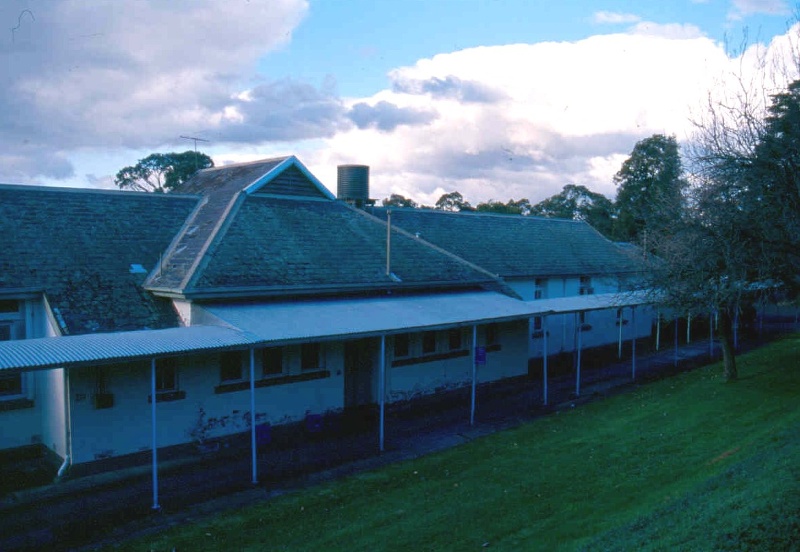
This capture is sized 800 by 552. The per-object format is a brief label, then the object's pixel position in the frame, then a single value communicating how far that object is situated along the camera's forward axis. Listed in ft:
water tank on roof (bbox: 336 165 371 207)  75.87
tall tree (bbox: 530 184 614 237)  198.70
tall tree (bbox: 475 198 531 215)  202.49
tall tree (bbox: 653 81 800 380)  44.37
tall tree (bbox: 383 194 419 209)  210.34
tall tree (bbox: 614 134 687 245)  152.35
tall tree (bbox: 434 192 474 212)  218.59
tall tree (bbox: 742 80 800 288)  43.93
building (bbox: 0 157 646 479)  40.40
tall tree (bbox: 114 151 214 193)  171.01
